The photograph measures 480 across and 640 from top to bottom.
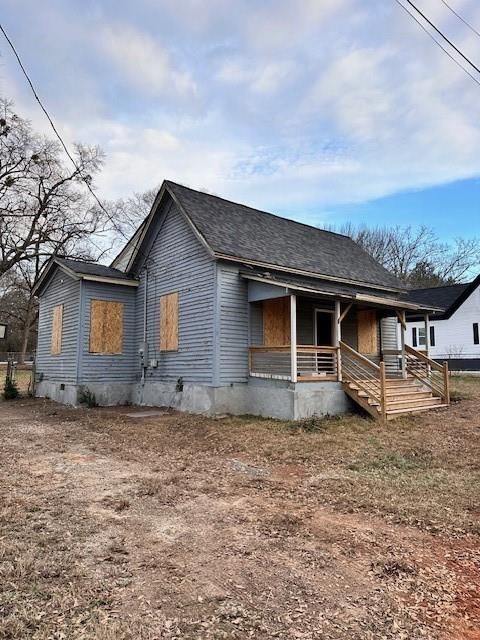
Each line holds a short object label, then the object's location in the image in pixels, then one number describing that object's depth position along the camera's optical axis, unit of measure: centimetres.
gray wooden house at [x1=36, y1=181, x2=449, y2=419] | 1148
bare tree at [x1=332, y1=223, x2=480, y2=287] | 4131
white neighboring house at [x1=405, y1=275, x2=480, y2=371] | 2467
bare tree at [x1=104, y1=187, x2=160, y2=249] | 3572
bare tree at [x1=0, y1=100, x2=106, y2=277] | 2753
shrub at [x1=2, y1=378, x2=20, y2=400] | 1617
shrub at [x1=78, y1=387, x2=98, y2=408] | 1338
